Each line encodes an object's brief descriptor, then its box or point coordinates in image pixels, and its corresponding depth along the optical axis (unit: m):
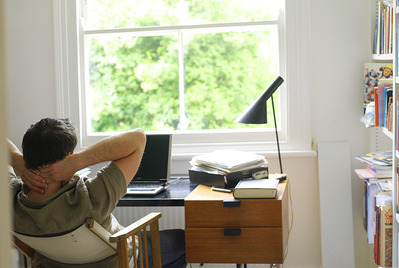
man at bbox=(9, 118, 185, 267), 1.57
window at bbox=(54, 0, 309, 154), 2.92
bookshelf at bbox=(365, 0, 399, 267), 1.98
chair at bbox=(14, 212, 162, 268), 1.60
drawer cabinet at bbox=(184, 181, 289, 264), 1.93
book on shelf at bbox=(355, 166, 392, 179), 2.41
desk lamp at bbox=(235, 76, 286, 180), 2.36
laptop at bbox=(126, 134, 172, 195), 2.44
